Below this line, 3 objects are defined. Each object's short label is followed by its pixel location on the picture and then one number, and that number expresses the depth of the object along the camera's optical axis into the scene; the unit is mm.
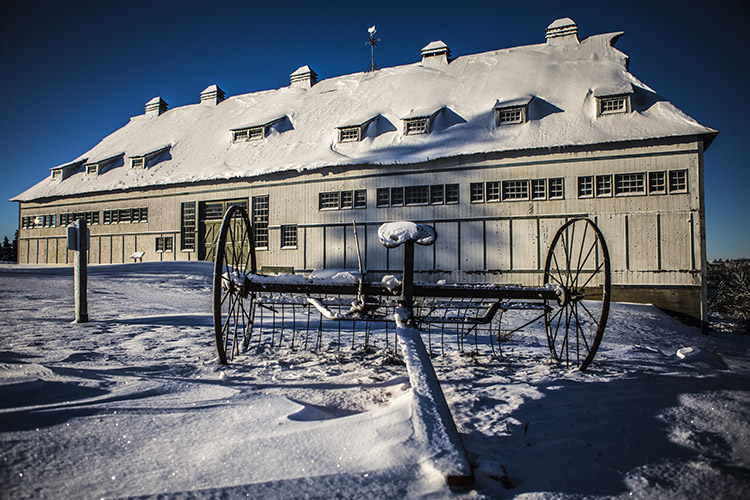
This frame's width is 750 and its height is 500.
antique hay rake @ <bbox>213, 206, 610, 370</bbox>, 3809
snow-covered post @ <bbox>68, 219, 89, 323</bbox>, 6246
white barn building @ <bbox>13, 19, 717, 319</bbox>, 11500
